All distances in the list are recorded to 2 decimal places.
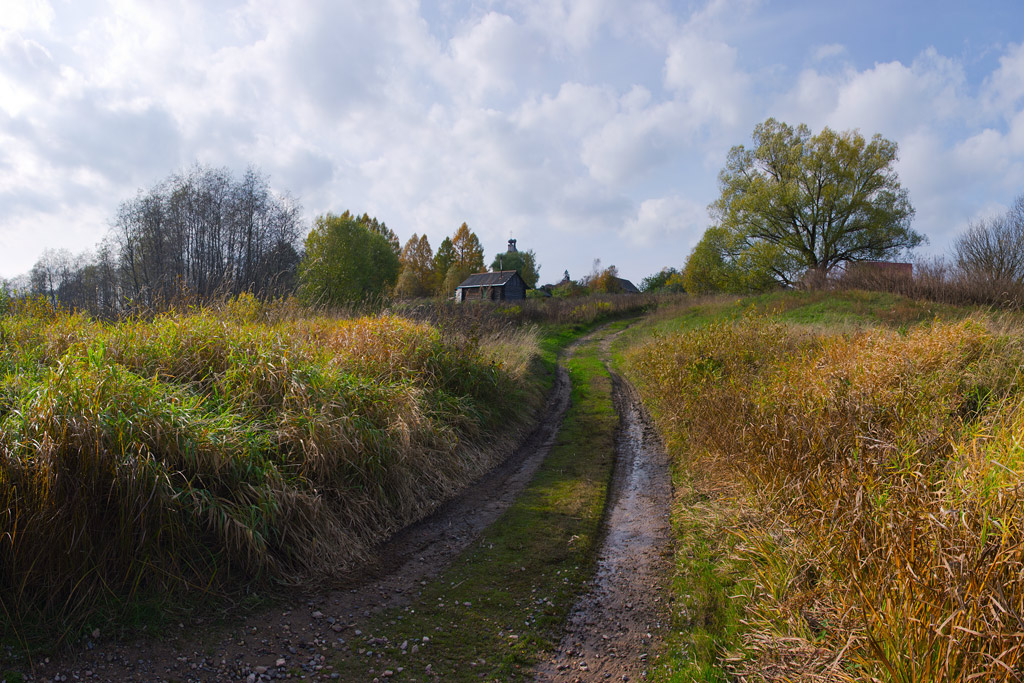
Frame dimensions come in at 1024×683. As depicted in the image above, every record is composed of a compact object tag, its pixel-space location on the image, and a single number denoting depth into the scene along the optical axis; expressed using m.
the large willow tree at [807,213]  30.67
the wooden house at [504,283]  42.27
